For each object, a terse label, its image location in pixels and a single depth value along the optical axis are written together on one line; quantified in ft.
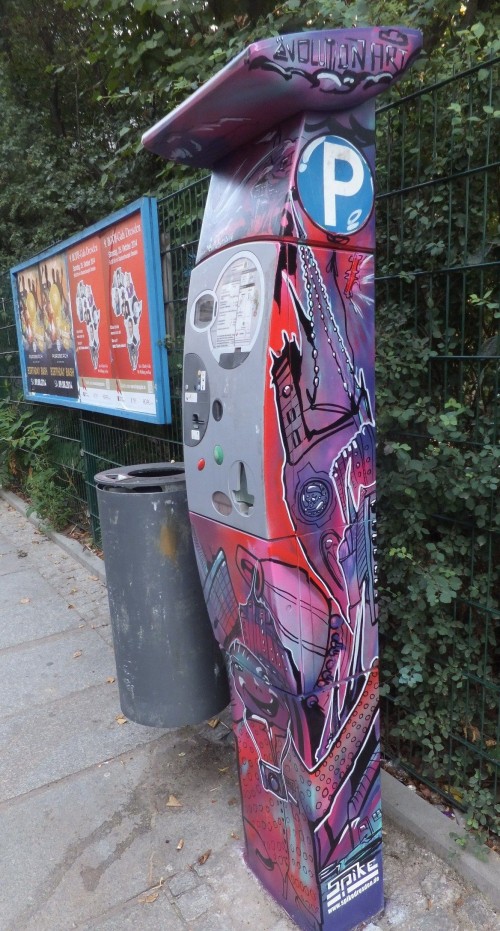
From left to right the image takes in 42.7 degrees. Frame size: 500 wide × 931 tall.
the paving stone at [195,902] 6.97
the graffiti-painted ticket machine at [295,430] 5.21
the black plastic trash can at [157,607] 7.84
